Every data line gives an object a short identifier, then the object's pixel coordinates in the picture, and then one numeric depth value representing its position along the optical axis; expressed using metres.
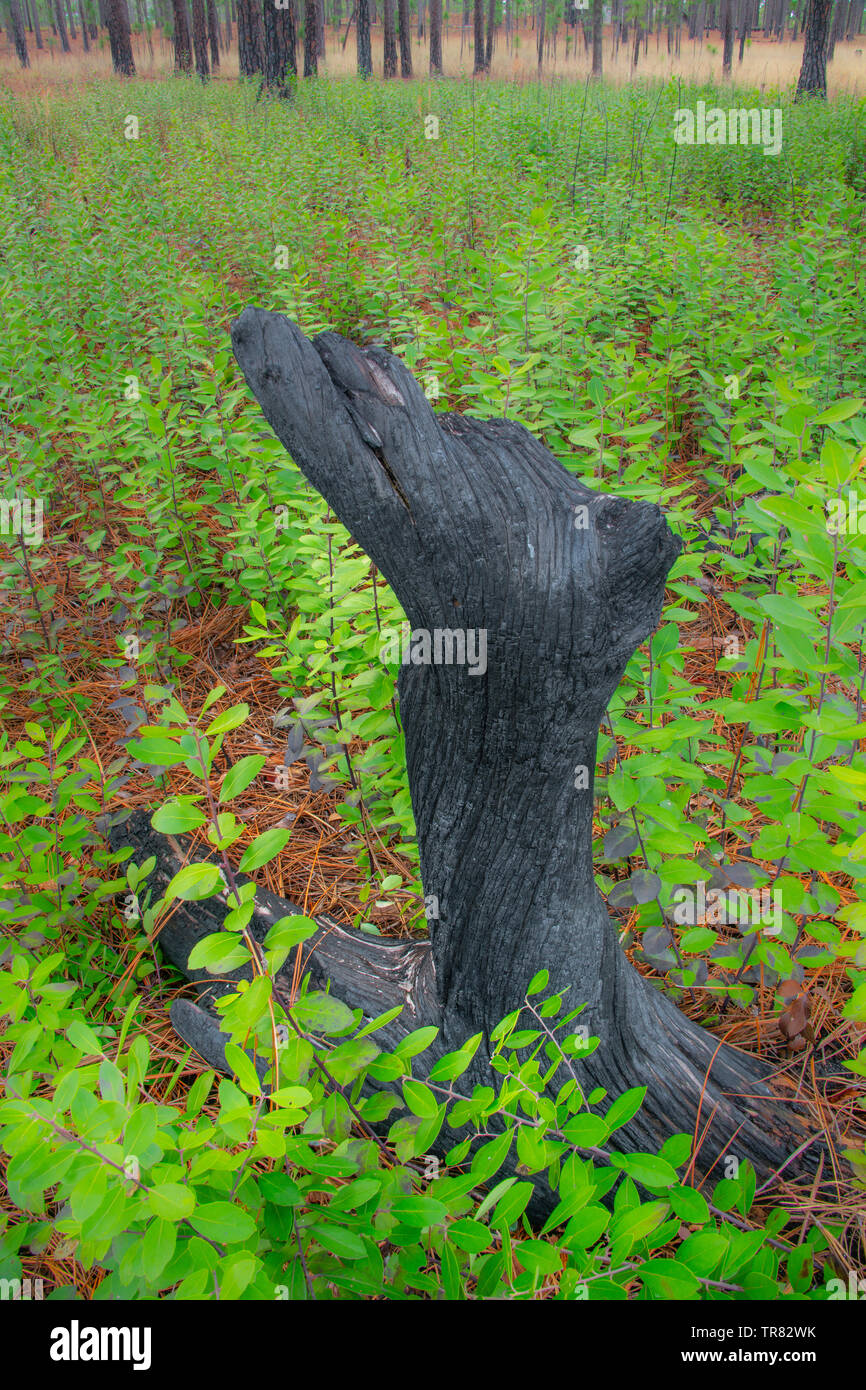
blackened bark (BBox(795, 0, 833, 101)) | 13.03
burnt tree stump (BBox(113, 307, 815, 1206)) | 1.28
